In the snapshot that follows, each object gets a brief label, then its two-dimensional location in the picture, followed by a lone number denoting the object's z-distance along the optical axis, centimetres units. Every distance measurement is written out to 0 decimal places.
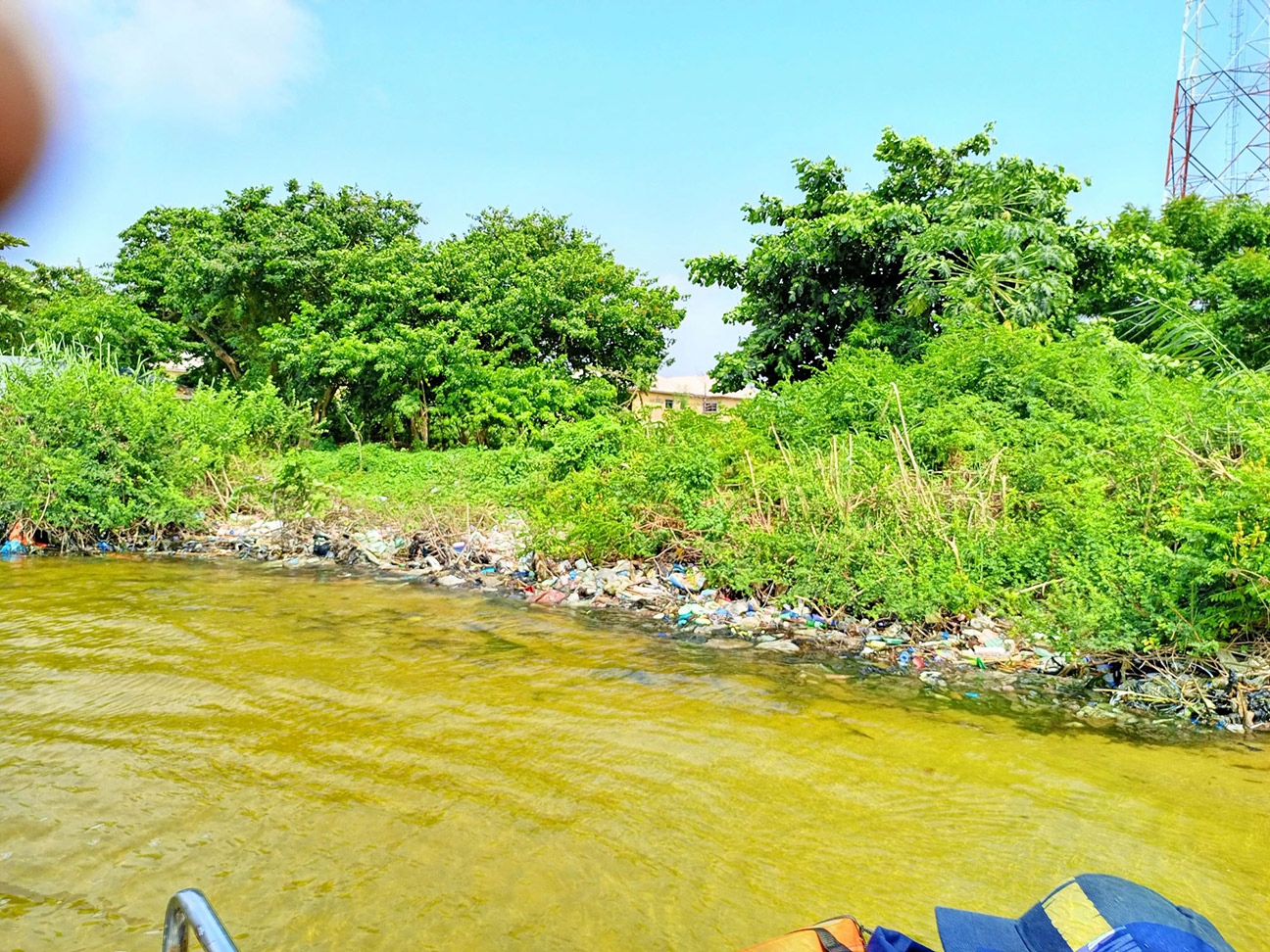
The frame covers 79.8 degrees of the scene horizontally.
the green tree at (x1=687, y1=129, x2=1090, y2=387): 1141
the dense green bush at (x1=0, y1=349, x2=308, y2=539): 966
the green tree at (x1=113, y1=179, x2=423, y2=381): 1981
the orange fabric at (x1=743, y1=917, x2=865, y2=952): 109
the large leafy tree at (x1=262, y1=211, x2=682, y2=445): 1775
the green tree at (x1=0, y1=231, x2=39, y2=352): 2023
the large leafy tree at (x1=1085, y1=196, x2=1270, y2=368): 1076
